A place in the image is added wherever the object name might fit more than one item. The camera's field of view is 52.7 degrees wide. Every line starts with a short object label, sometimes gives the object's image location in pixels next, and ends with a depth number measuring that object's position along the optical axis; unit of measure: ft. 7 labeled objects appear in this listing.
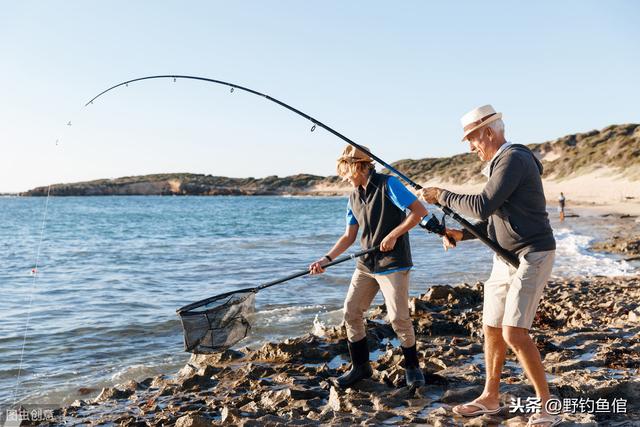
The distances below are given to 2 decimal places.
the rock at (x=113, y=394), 19.90
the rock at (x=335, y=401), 16.40
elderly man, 13.15
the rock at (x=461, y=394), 16.55
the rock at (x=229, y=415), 15.94
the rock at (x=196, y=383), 19.77
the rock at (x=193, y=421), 15.48
